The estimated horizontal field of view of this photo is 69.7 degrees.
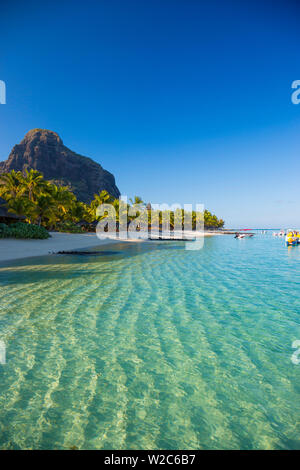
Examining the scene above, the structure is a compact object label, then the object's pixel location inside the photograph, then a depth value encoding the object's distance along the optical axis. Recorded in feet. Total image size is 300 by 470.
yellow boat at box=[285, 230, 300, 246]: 132.58
